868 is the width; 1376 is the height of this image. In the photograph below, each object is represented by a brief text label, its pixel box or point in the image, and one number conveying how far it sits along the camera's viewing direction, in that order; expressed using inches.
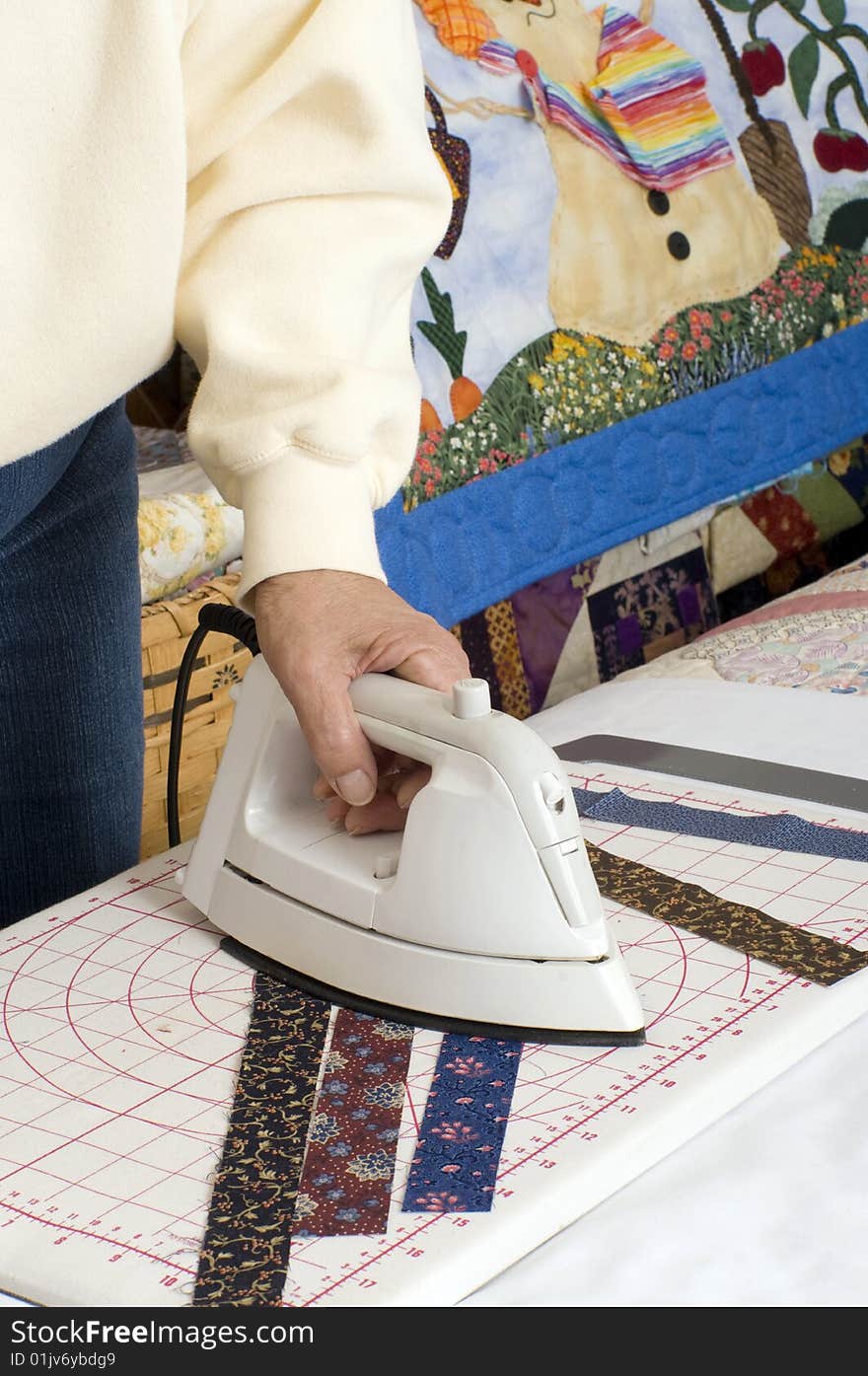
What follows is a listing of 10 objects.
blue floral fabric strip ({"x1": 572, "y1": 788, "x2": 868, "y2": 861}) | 70.1
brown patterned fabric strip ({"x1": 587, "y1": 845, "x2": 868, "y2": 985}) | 63.9
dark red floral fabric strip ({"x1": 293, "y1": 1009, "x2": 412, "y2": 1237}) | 56.7
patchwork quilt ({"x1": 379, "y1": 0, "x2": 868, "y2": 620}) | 100.7
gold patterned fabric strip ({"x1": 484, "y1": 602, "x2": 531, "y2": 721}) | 104.4
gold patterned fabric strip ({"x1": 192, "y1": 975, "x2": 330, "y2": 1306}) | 55.2
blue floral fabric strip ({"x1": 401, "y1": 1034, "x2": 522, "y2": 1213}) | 56.9
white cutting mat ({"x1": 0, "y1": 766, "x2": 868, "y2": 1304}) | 55.6
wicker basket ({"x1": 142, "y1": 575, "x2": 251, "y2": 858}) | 94.3
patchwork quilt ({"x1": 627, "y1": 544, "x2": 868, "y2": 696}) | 86.4
